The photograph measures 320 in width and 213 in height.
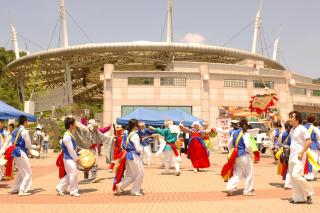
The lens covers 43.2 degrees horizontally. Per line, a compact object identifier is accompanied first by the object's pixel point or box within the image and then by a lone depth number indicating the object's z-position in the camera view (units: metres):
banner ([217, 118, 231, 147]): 26.50
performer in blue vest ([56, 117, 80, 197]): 9.42
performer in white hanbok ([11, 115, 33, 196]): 9.74
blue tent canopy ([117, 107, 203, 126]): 28.62
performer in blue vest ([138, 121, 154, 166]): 14.43
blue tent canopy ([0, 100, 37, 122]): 18.53
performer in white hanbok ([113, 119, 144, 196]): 9.54
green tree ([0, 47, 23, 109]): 44.36
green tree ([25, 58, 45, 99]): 48.25
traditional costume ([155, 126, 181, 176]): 14.13
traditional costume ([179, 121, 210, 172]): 14.68
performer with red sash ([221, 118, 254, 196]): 9.38
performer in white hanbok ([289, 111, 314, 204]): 8.09
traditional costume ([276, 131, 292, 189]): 10.08
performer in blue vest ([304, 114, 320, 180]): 11.94
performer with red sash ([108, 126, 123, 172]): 14.26
